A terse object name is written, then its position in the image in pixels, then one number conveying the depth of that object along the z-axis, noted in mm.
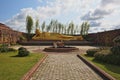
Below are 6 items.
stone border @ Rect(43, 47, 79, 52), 9423
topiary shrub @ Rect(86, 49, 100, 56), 7174
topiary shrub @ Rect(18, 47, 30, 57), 6763
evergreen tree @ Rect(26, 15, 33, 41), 20359
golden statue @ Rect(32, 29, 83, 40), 18281
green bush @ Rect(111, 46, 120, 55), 5340
